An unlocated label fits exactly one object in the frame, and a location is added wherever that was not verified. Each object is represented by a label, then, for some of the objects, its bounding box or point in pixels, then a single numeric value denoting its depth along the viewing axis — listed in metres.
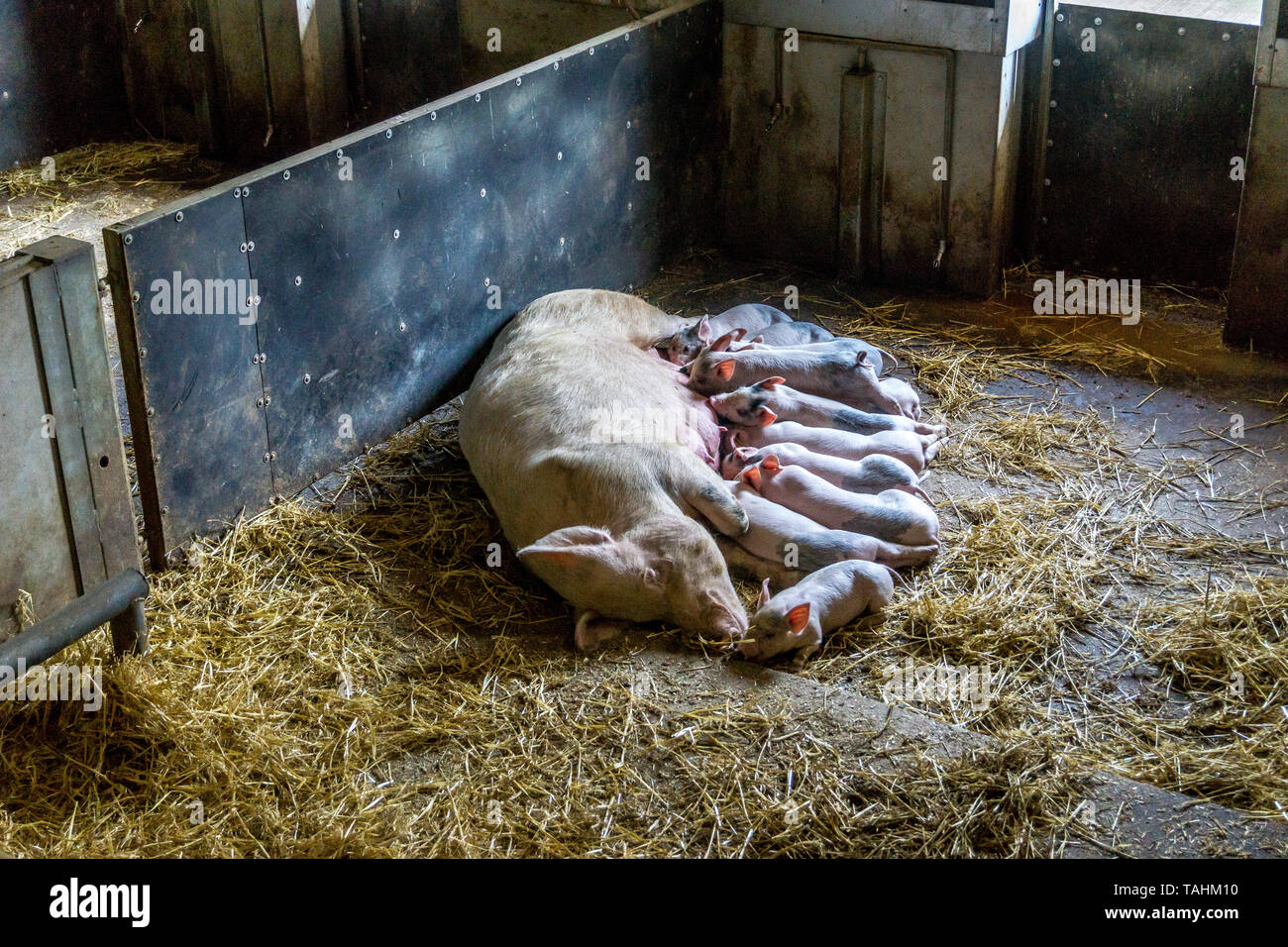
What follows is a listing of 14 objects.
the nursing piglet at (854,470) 5.20
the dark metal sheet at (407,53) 8.40
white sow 4.62
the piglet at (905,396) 5.88
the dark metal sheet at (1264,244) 6.31
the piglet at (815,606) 4.48
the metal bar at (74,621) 3.93
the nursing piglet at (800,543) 4.84
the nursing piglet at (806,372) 5.81
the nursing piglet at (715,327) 6.18
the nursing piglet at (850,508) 5.00
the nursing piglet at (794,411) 5.54
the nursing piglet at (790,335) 6.26
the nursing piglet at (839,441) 5.36
